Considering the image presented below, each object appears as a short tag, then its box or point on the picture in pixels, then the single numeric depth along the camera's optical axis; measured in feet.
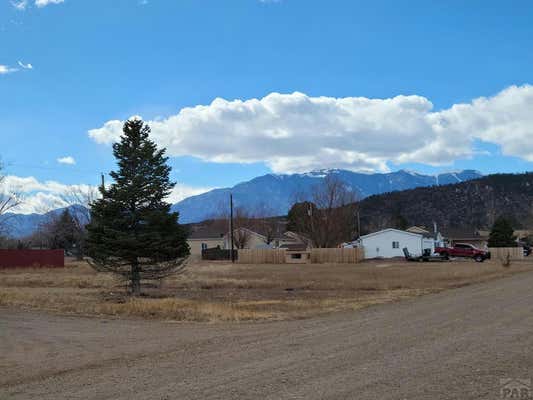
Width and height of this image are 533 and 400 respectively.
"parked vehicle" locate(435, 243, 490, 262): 212.56
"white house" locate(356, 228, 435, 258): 260.11
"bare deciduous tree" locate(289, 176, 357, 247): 292.20
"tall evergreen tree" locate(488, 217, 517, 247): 274.79
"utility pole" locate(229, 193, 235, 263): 235.44
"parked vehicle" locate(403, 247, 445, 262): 219.41
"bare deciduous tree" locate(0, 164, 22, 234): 205.57
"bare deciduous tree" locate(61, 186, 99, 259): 251.89
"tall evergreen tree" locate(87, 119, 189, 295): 82.69
